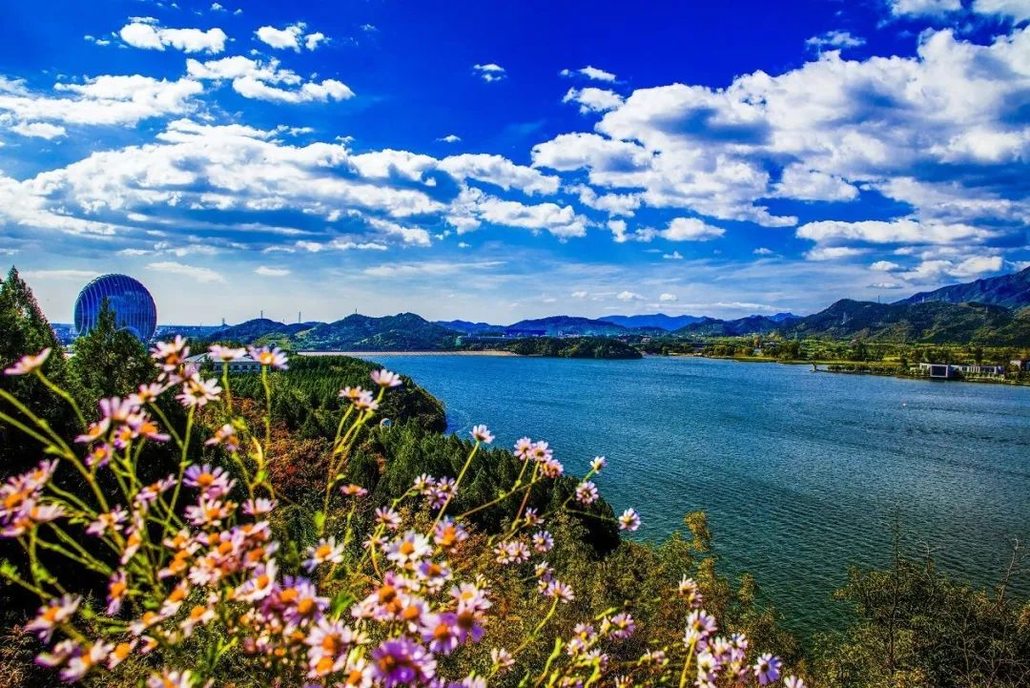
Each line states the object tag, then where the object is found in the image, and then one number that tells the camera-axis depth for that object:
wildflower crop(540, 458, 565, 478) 2.68
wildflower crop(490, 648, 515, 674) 2.51
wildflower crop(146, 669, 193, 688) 1.54
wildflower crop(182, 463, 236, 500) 1.99
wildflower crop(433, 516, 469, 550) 1.98
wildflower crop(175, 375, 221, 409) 2.10
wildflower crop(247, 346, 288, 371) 2.23
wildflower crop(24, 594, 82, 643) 1.49
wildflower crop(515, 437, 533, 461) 2.88
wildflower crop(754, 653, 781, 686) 2.83
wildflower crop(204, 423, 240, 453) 2.15
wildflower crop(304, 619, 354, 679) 1.68
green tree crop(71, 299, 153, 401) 20.69
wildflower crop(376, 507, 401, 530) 2.79
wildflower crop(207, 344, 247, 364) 2.10
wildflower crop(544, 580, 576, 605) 2.79
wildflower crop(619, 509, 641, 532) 3.24
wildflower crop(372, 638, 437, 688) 1.62
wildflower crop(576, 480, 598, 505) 3.16
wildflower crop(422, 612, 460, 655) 1.78
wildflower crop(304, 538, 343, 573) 1.91
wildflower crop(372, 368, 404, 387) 2.28
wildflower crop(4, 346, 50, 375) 1.78
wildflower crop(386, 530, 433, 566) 1.97
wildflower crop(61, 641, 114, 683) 1.44
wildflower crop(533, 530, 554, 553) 3.10
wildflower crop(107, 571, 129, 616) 1.76
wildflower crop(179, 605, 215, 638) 1.67
